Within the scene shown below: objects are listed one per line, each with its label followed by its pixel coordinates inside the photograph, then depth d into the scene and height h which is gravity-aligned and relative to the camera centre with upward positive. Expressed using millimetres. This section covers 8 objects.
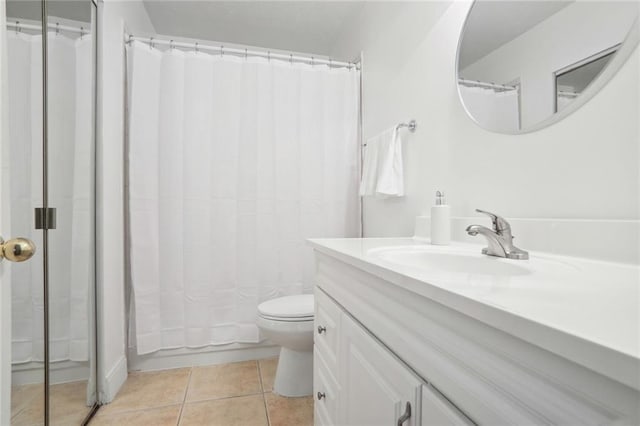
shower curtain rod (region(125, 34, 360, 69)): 1864 +983
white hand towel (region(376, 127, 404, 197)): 1524 +183
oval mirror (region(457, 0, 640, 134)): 734 +427
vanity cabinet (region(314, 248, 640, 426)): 323 -233
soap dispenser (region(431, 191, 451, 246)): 1128 -56
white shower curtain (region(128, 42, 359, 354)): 1832 +151
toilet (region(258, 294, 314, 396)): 1531 -627
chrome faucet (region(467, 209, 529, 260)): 835 -76
